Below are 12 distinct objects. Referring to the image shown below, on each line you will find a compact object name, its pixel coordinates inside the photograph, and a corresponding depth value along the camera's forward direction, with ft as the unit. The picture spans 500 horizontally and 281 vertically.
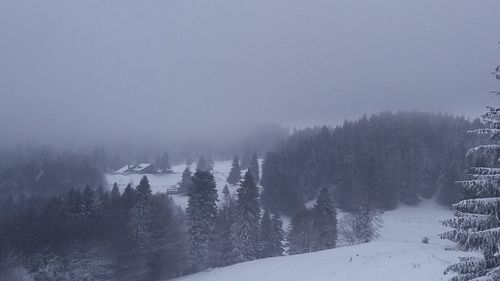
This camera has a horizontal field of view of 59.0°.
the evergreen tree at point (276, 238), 229.06
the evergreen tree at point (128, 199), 216.54
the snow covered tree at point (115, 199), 236.51
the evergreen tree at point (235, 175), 472.03
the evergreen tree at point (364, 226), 242.17
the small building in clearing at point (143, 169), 619.67
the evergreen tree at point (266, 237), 225.97
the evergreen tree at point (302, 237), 219.61
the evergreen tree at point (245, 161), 611.88
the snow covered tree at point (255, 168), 482.53
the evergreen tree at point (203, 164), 568.49
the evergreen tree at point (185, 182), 455.22
